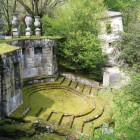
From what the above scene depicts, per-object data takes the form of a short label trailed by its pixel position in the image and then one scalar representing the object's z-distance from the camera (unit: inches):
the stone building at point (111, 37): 624.4
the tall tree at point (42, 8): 686.3
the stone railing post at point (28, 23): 564.5
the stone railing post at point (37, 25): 586.1
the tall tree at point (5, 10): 685.5
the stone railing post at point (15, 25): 528.5
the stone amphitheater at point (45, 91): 358.4
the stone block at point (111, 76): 604.5
